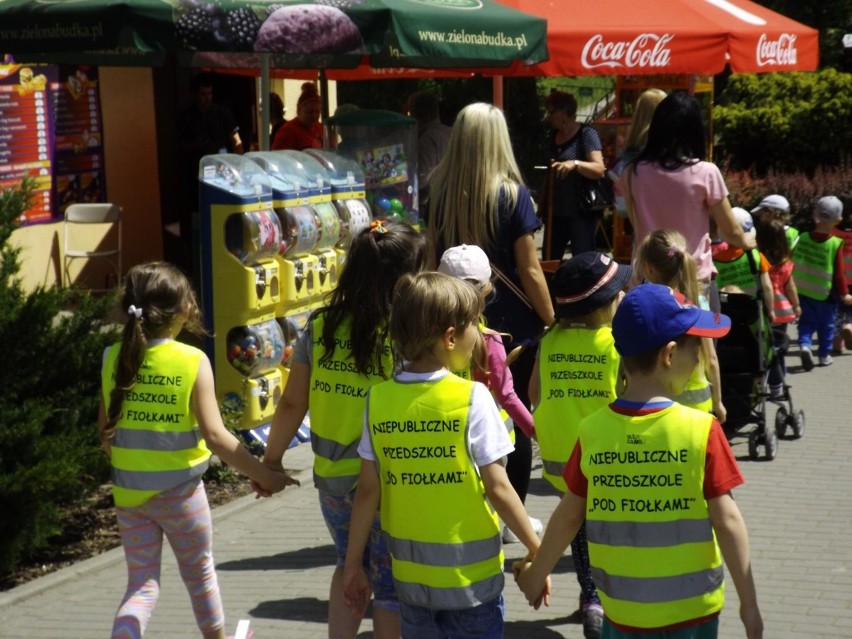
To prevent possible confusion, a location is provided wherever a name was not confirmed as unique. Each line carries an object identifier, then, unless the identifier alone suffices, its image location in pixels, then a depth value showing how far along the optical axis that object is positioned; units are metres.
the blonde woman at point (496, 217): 5.79
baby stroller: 8.00
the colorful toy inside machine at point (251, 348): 8.01
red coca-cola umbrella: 9.98
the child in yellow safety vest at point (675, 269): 5.55
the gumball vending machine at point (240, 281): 7.84
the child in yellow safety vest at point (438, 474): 3.68
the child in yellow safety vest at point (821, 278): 10.72
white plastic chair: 12.99
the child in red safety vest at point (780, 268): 9.71
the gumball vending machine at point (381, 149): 9.38
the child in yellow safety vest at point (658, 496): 3.33
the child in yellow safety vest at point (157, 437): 4.46
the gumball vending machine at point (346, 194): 8.88
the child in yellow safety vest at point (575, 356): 4.83
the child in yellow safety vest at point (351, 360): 4.34
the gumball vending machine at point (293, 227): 8.23
